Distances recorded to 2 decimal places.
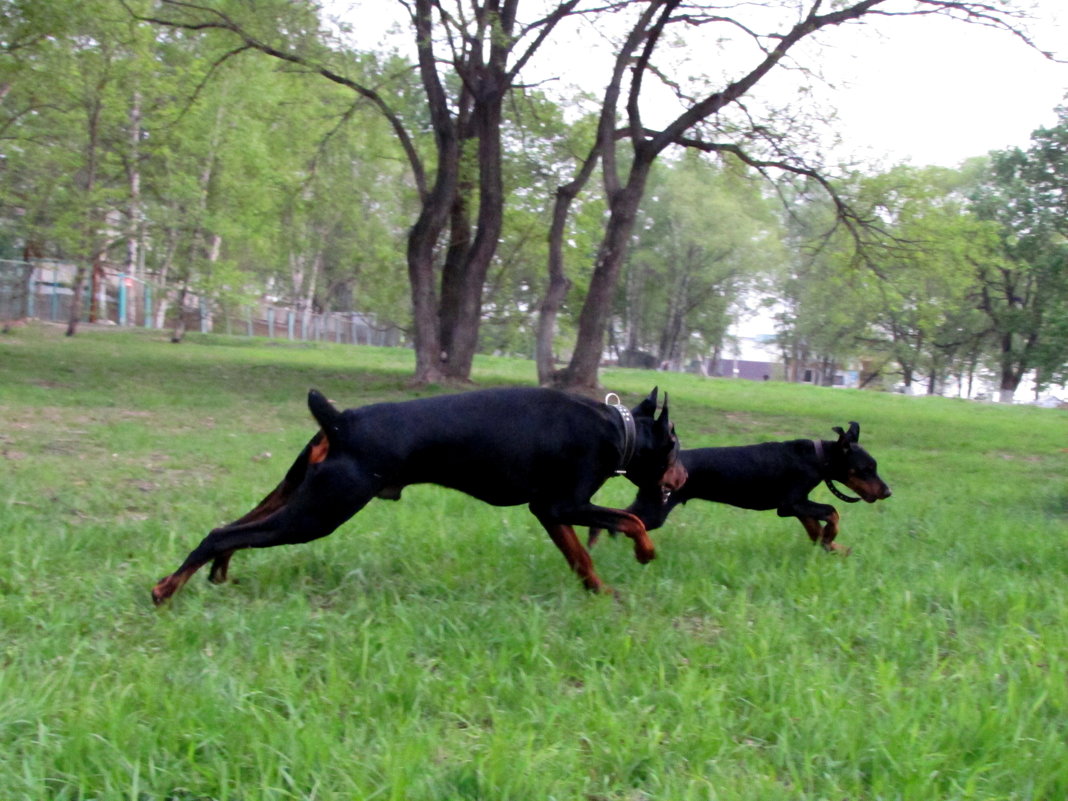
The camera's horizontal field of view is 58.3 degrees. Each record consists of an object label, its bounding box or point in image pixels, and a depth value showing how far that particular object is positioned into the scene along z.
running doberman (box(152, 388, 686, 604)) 4.32
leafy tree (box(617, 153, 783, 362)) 45.56
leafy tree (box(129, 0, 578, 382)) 16.56
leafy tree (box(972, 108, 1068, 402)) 27.66
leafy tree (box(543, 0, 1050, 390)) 15.45
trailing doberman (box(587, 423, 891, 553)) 6.24
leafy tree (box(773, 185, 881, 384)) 42.84
